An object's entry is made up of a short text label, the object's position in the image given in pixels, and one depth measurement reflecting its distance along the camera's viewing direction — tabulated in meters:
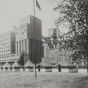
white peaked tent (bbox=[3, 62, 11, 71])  49.28
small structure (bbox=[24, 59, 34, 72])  38.67
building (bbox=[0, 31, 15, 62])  102.81
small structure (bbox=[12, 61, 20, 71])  45.02
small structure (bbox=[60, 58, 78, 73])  29.16
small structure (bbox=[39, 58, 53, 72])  34.37
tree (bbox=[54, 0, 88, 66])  13.80
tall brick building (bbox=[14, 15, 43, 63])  97.00
